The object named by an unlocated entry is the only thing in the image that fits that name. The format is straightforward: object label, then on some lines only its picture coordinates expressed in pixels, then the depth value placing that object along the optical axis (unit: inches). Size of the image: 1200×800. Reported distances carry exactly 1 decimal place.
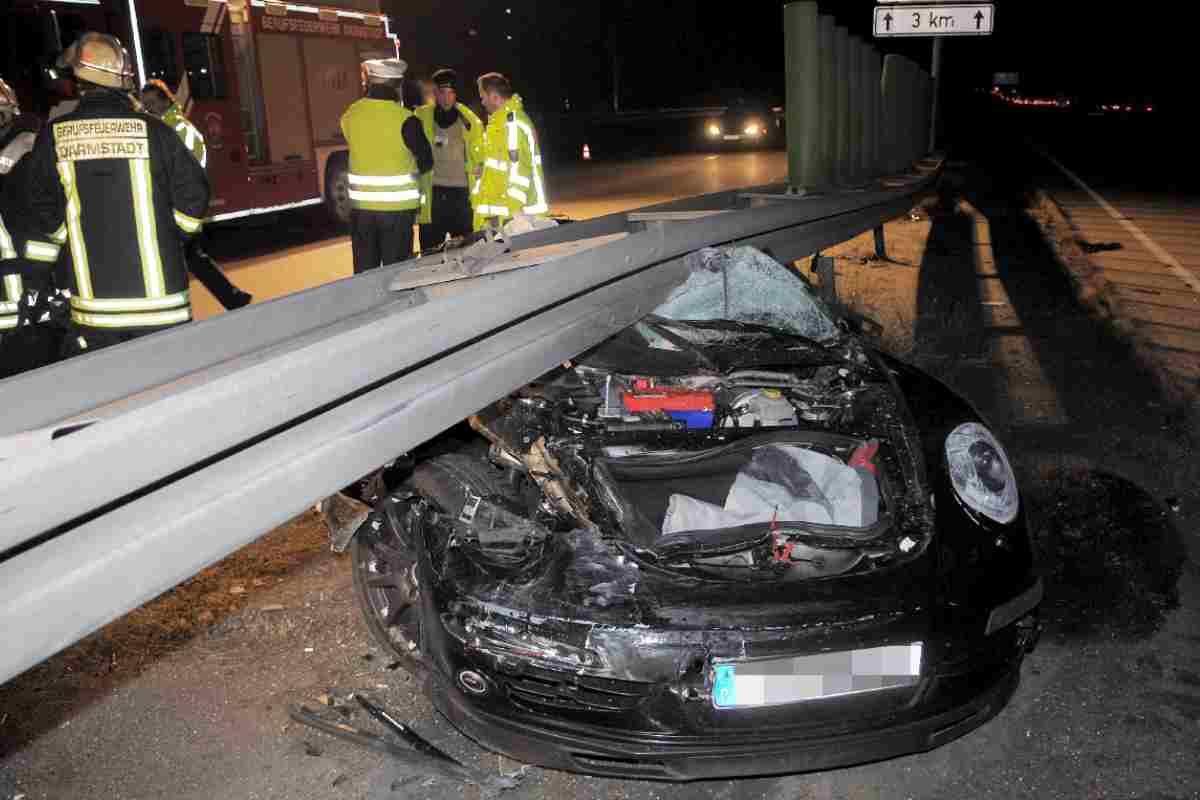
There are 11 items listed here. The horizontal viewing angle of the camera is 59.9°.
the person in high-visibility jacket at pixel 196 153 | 281.9
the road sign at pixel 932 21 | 578.9
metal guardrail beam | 64.9
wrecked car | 104.0
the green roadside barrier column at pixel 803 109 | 371.2
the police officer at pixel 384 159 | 290.4
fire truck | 377.7
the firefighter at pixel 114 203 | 161.9
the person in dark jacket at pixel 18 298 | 174.2
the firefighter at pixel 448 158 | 336.2
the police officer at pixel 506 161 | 312.2
